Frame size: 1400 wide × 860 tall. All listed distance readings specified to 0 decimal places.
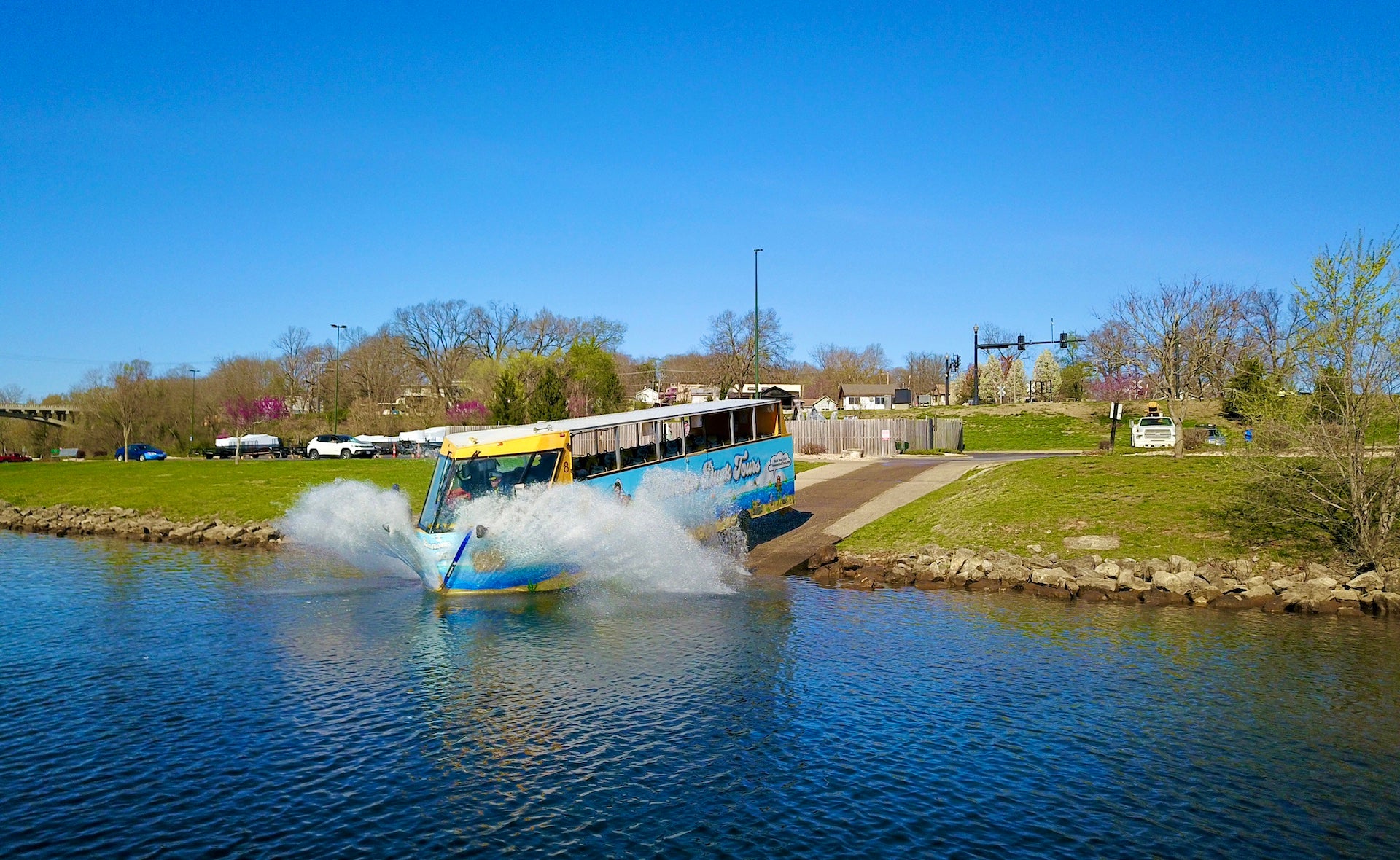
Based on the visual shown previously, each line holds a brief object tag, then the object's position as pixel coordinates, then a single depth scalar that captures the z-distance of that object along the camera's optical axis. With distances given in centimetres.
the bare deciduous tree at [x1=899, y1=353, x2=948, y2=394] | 18438
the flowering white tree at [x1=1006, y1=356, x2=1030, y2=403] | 14662
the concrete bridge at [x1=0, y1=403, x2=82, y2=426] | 11506
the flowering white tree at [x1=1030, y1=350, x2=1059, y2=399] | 14075
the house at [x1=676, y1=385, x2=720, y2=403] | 9588
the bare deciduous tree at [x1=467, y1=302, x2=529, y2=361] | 11100
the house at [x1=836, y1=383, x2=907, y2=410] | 13488
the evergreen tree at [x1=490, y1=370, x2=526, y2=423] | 5631
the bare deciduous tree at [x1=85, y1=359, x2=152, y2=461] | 10012
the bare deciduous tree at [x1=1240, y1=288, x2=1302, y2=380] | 6169
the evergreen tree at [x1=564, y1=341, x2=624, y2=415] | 7744
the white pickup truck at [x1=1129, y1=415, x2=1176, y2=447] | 5753
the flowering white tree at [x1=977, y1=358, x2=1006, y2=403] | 14025
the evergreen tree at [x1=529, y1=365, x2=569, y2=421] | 5472
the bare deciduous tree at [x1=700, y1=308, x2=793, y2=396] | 10112
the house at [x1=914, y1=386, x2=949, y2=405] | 15862
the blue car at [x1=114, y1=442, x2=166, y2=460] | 8756
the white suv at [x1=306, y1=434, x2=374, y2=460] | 7794
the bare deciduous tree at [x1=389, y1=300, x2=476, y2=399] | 11281
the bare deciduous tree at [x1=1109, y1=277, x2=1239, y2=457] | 4225
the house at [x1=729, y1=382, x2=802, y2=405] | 8890
